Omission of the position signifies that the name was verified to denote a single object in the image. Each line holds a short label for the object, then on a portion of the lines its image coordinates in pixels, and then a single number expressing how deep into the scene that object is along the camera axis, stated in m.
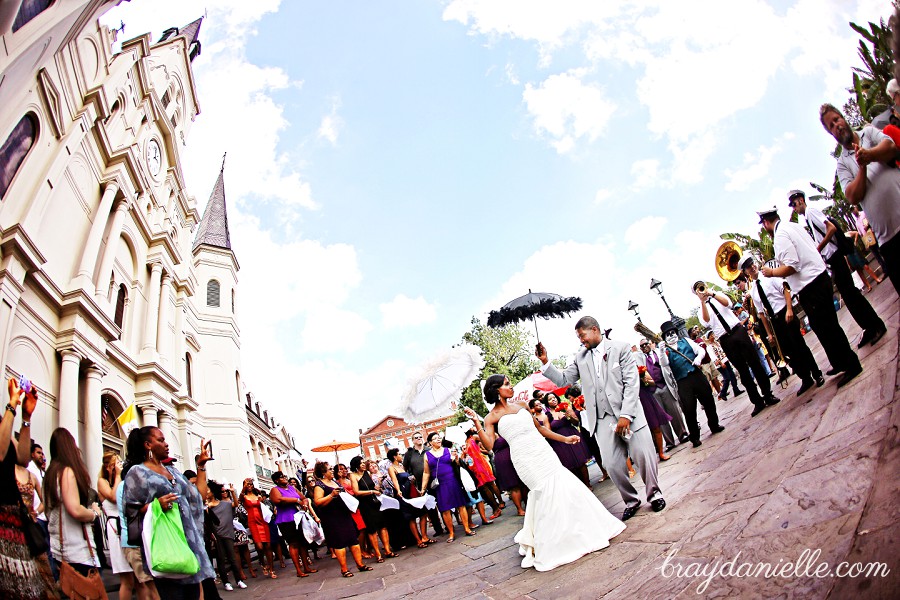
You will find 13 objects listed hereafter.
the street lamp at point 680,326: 8.41
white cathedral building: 10.52
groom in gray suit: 4.26
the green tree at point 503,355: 30.48
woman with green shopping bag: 3.12
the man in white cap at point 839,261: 4.65
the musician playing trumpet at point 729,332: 6.45
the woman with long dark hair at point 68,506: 3.41
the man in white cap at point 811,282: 4.22
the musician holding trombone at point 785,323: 5.26
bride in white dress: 3.66
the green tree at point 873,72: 12.98
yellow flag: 9.74
